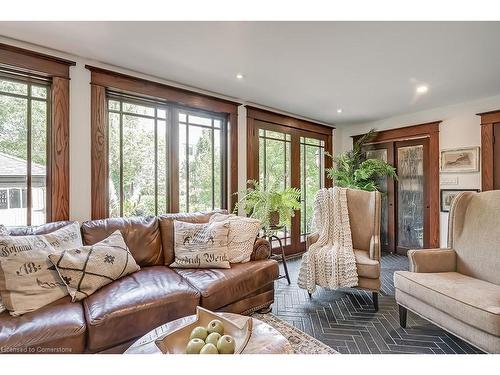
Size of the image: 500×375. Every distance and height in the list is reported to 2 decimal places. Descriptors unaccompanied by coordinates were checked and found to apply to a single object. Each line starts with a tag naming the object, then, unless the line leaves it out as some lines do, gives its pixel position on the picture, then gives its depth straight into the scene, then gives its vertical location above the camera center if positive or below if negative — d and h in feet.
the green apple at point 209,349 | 3.21 -1.95
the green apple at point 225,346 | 3.34 -1.99
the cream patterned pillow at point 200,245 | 7.72 -1.65
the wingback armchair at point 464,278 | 5.26 -2.25
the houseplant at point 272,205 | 10.39 -0.60
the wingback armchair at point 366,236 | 8.26 -1.68
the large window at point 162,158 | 9.45 +1.32
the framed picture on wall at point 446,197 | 13.29 -0.43
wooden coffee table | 3.79 -2.30
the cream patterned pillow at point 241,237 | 8.16 -1.50
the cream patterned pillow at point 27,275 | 5.14 -1.71
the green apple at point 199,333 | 3.63 -1.99
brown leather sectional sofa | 4.58 -2.33
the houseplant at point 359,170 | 15.23 +1.16
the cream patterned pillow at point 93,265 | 5.66 -1.72
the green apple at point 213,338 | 3.47 -1.97
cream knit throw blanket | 8.34 -2.03
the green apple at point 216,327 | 3.78 -1.98
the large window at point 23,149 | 7.55 +1.25
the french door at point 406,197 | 14.65 -0.47
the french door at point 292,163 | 13.35 +1.50
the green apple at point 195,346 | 3.31 -1.98
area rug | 6.14 -3.73
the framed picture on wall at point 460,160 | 12.52 +1.41
